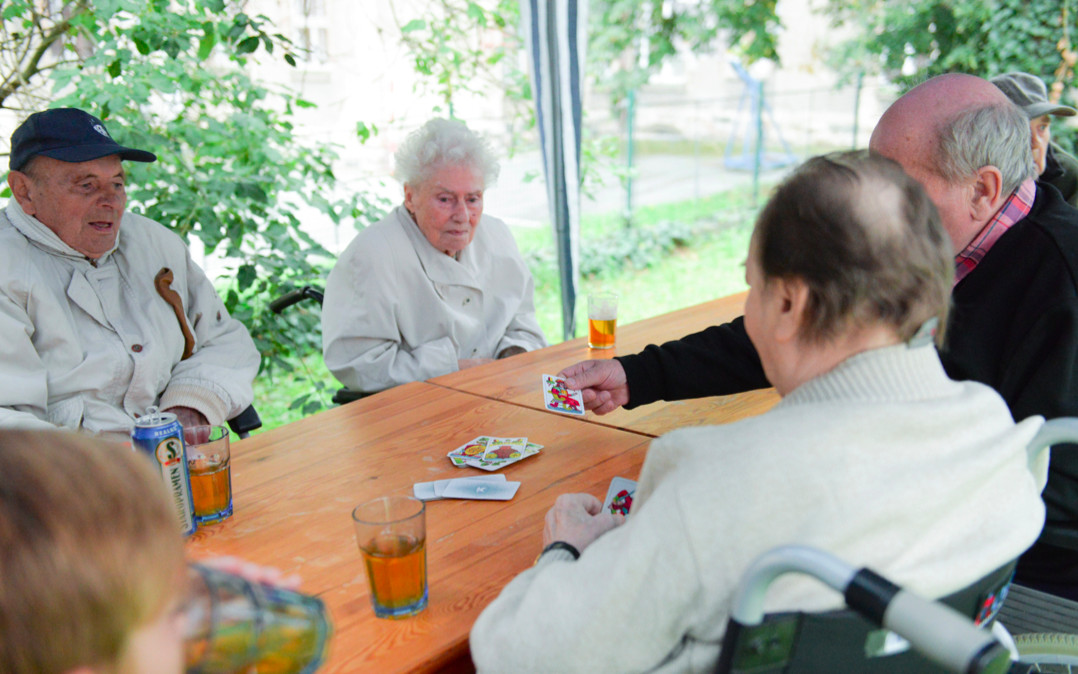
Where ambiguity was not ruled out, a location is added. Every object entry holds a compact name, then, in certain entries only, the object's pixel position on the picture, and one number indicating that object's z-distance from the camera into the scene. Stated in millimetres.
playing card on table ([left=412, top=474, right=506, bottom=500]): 1717
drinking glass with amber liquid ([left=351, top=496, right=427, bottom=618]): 1279
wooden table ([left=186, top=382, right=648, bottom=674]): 1285
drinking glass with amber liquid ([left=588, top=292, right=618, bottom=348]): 2795
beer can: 1453
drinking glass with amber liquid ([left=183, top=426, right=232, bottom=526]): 1589
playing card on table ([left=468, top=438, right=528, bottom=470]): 1870
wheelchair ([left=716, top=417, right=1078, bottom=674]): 729
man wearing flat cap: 2664
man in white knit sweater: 942
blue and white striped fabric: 3766
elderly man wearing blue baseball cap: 2229
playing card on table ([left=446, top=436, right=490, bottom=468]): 1888
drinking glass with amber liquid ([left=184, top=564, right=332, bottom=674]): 726
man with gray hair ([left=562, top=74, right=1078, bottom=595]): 1618
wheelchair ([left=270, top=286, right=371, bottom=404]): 3207
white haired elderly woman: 2902
